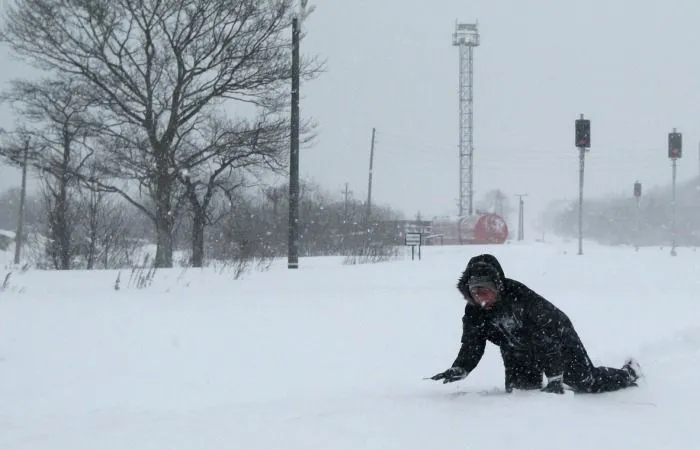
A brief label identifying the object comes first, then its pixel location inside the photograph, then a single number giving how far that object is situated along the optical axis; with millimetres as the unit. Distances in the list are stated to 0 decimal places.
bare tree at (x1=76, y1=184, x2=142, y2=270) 22047
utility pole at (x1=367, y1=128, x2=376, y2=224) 46250
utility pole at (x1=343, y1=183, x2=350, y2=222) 39938
